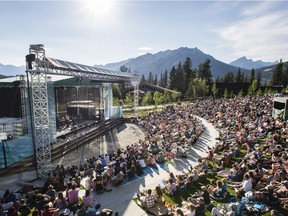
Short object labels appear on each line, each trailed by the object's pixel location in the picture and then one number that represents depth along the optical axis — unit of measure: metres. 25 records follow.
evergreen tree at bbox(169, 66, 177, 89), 65.50
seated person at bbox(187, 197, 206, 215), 7.27
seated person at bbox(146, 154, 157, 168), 12.89
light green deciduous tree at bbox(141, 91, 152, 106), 48.03
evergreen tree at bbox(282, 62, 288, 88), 61.22
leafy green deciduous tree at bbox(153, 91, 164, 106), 46.08
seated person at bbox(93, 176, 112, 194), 9.96
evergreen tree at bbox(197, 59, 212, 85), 66.69
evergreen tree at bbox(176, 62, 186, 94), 63.91
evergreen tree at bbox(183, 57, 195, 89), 64.62
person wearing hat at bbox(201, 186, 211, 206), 7.94
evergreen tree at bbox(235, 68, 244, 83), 71.84
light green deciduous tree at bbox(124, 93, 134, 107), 44.97
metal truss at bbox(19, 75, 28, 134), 16.66
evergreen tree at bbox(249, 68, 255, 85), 66.26
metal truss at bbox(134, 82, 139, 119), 32.19
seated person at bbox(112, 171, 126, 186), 10.54
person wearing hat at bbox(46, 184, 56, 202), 9.15
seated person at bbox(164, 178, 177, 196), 9.23
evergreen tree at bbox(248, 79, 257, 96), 52.06
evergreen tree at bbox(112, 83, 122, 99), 59.34
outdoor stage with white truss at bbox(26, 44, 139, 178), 12.52
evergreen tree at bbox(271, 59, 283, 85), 61.56
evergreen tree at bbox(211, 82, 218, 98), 53.88
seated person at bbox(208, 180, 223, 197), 8.49
